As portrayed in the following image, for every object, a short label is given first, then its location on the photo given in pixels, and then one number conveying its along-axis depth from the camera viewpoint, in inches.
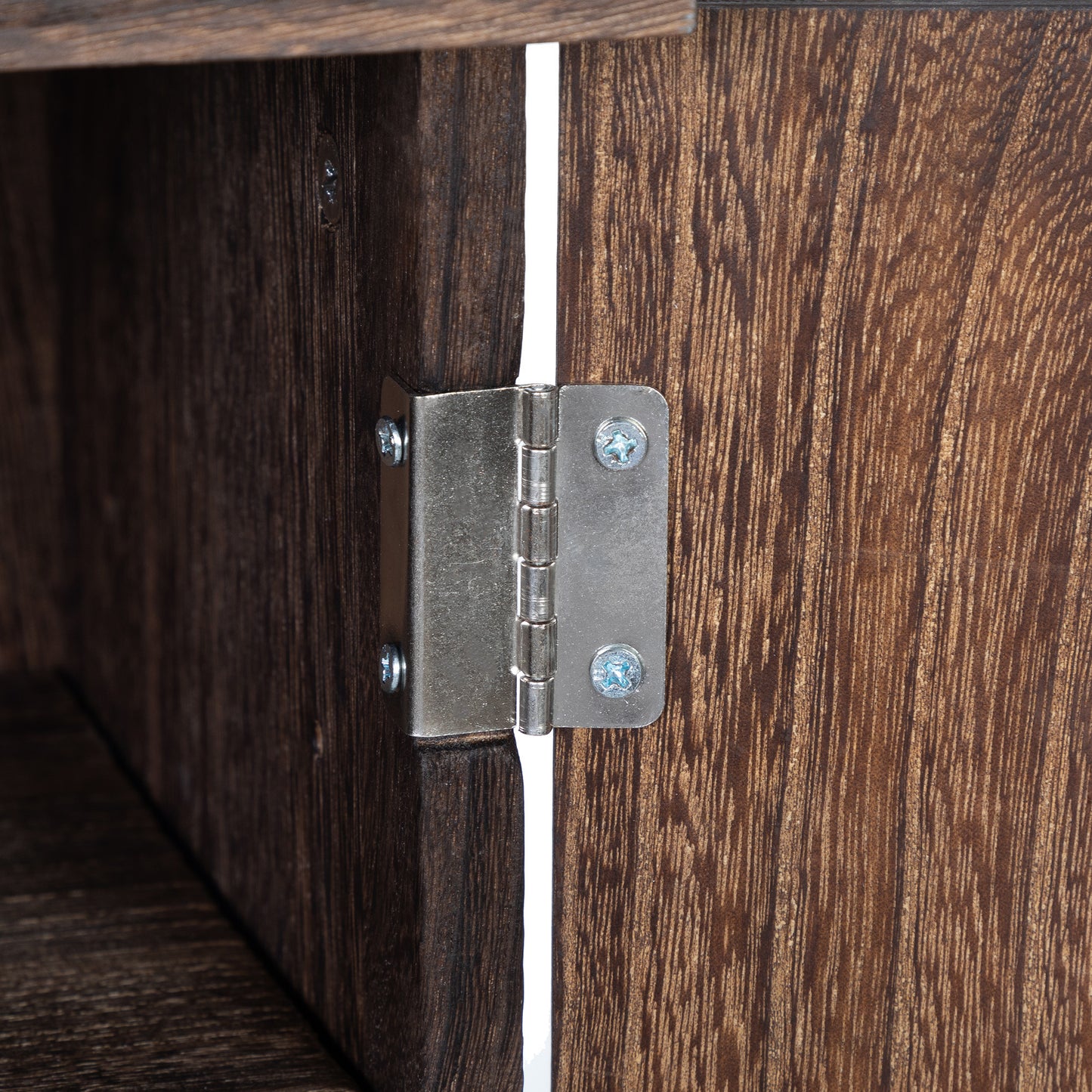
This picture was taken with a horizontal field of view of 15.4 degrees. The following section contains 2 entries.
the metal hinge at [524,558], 22.4
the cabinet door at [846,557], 22.4
